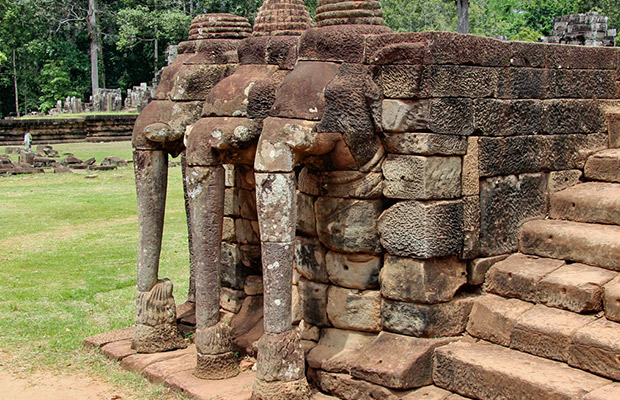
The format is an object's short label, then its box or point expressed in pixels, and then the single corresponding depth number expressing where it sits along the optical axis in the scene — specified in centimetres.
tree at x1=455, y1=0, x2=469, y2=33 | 2689
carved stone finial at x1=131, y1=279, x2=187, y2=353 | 704
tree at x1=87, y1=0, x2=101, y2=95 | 5269
